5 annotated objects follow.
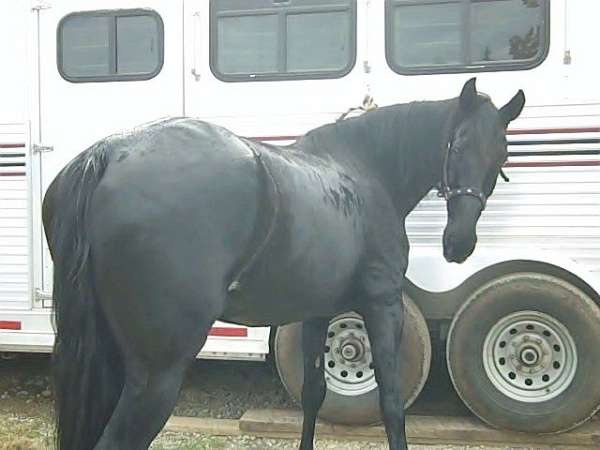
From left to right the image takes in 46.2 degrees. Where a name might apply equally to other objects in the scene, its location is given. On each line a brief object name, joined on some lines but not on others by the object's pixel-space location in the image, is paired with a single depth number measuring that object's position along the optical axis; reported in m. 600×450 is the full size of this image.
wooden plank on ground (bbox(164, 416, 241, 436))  4.50
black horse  2.25
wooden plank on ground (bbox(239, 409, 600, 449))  4.23
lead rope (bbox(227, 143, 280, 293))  2.46
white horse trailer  4.14
